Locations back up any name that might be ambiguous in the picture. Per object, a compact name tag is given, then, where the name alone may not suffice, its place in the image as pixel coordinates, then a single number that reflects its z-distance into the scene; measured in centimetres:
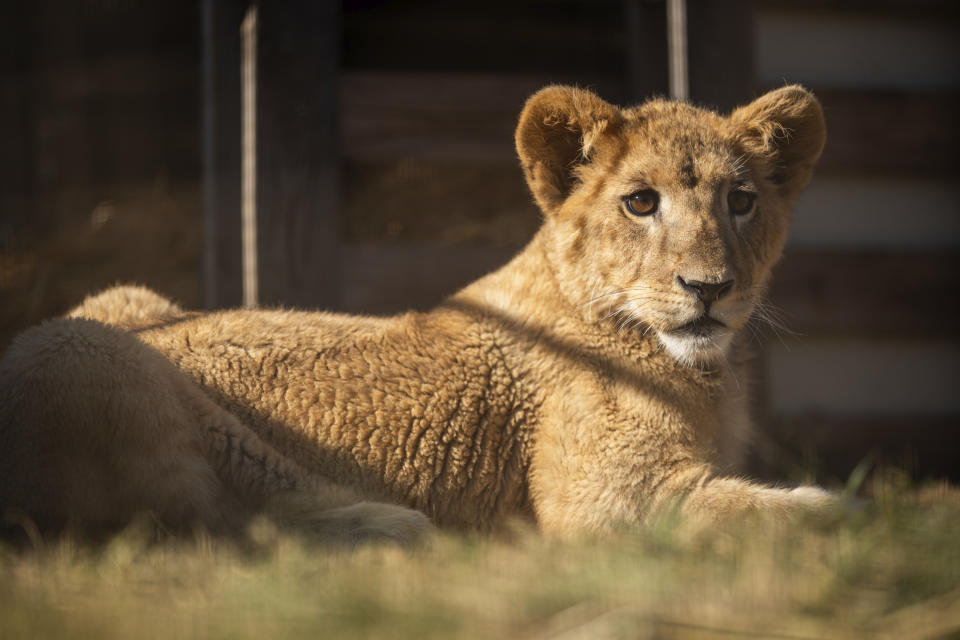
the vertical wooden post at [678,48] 1109
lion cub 648
